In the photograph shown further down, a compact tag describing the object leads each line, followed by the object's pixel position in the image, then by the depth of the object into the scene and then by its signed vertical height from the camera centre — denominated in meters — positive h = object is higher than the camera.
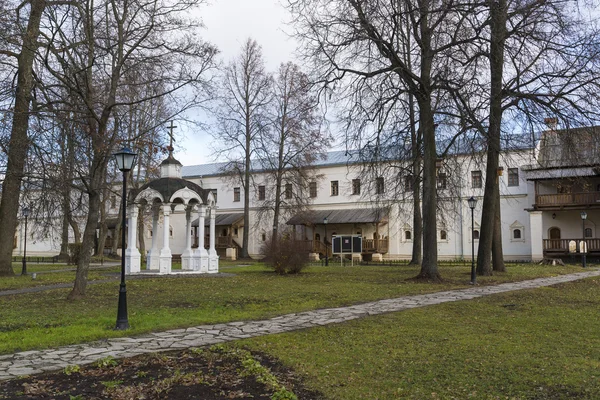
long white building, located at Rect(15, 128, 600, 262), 35.53 +1.71
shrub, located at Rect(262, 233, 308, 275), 22.97 -0.73
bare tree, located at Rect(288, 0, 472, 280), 15.73 +6.16
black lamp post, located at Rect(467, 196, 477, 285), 17.38 +1.14
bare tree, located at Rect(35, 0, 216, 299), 12.84 +4.63
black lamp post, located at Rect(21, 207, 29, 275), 22.03 +1.35
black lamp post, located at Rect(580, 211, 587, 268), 28.86 -0.49
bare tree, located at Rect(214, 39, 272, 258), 37.28 +9.66
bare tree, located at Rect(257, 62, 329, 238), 35.75 +6.44
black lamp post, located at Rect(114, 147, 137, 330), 9.30 +1.30
